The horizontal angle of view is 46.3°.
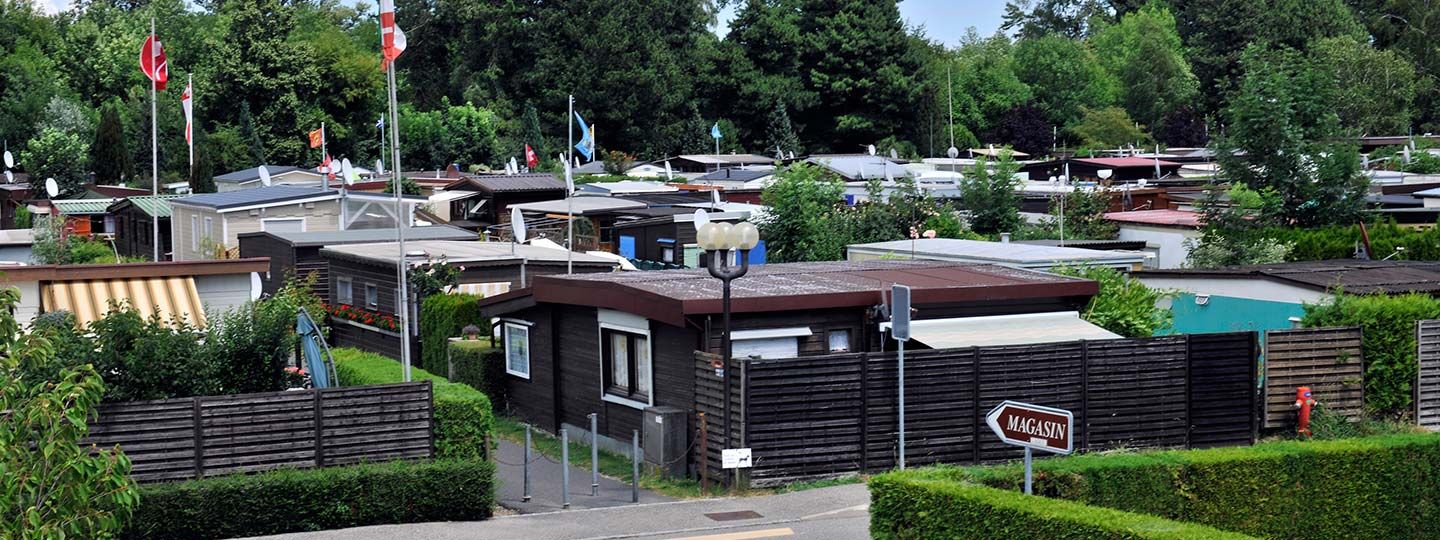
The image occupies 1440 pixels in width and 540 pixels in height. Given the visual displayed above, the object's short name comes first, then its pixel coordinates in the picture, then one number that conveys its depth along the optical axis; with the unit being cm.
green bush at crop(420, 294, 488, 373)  3097
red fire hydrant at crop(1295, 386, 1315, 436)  2380
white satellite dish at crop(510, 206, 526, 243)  3634
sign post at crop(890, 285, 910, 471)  2009
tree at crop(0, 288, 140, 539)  1370
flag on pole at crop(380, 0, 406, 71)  2327
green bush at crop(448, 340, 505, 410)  2917
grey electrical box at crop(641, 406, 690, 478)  2262
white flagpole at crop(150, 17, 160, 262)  3565
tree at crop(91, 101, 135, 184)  7738
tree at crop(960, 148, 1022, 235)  4597
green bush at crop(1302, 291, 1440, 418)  2441
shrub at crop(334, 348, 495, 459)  2042
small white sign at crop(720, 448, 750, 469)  2141
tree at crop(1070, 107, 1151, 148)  9756
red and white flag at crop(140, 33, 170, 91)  3628
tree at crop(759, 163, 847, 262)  4150
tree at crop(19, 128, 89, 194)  7262
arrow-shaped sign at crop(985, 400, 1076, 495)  1366
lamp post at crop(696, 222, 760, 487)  2066
